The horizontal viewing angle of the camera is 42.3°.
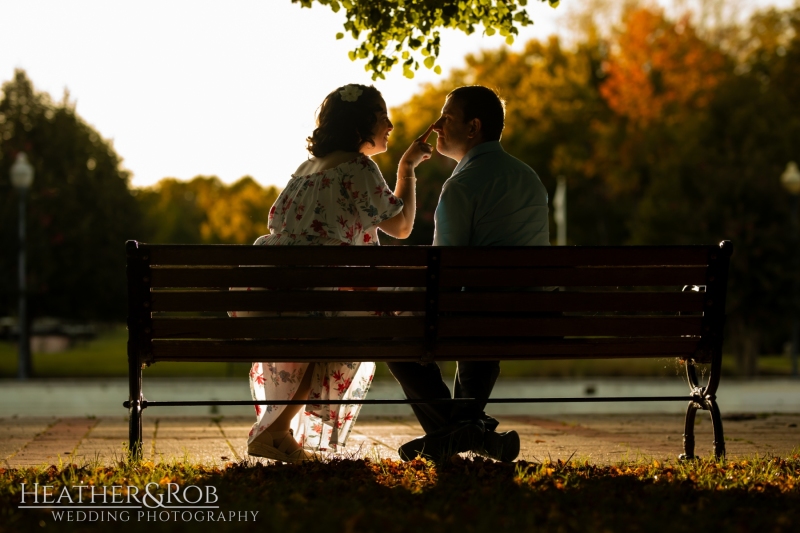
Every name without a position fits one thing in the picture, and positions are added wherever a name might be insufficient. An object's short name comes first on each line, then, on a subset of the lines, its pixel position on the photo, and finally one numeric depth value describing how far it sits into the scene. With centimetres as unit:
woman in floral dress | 498
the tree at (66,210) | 2367
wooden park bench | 454
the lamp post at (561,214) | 2976
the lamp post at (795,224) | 1962
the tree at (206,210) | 5438
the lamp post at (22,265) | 1898
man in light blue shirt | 482
